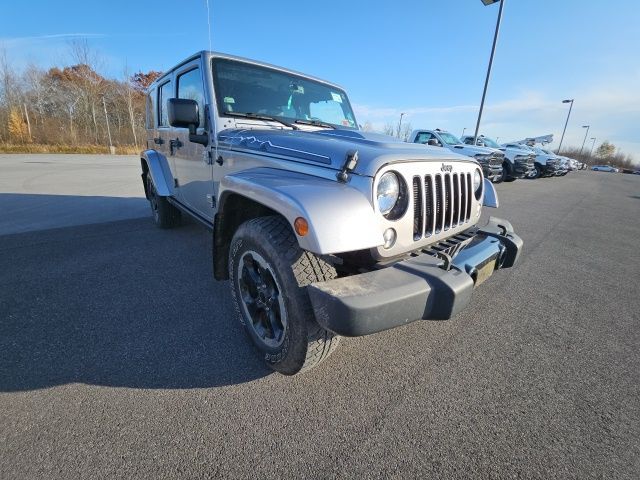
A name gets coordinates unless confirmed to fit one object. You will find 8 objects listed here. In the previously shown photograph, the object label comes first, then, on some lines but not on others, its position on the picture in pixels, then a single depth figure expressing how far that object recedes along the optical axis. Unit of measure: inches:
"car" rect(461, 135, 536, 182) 535.5
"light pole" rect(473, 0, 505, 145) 456.1
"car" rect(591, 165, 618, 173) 2079.2
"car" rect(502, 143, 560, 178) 702.5
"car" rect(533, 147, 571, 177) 748.6
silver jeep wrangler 58.6
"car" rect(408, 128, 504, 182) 436.8
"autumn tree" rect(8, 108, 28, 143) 1141.1
